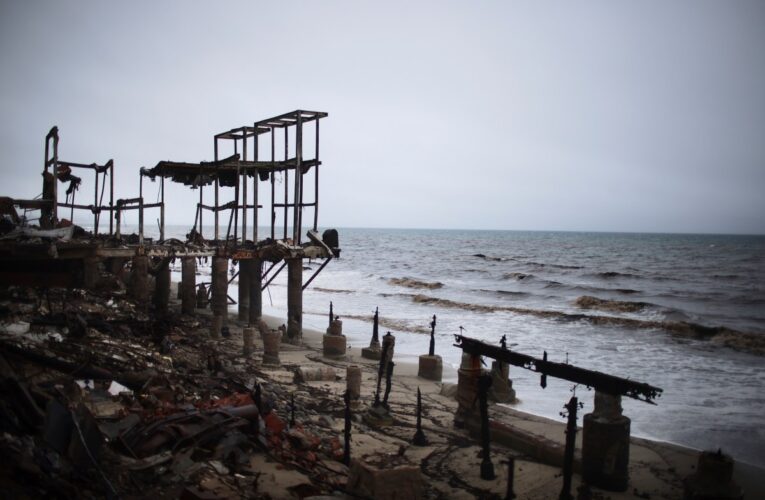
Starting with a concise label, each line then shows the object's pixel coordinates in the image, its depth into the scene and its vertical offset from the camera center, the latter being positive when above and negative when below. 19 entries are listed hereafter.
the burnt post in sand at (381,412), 9.07 -3.31
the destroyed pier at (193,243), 14.81 -0.59
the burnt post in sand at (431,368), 13.21 -3.58
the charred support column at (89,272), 14.68 -1.47
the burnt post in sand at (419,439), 8.34 -3.44
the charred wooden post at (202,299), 23.25 -3.39
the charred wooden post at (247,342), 13.39 -3.07
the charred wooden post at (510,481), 6.22 -3.08
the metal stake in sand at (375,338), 15.40 -3.33
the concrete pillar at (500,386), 11.36 -3.49
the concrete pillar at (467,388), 8.68 -2.74
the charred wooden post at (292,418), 7.82 -2.96
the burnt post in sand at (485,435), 6.81 -2.88
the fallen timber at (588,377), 6.18 -1.81
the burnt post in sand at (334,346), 15.01 -3.48
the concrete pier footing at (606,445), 6.95 -2.92
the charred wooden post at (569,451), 6.03 -2.66
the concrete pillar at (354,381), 9.91 -2.99
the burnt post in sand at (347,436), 6.99 -2.88
